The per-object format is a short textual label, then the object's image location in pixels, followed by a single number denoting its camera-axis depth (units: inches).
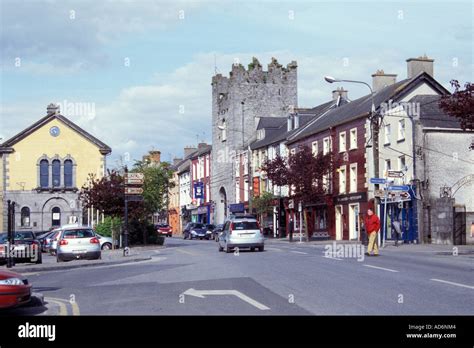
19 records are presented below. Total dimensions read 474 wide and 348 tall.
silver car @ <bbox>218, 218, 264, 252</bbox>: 1317.7
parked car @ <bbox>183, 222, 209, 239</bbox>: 2755.9
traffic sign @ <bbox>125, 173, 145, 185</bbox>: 1354.6
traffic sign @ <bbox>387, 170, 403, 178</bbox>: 1438.2
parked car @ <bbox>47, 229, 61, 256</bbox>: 1589.3
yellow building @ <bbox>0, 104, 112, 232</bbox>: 2581.2
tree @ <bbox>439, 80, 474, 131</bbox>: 1107.9
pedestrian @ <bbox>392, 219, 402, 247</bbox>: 1588.6
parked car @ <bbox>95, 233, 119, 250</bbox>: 1777.8
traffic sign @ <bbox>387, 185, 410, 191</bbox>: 1437.5
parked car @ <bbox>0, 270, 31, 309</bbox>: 475.2
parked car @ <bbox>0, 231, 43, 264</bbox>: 1133.1
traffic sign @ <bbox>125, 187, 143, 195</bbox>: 1348.4
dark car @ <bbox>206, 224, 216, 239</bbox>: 2719.0
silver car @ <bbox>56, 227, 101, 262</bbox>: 1157.1
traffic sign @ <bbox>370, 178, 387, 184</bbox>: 1414.1
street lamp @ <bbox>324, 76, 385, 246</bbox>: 1476.3
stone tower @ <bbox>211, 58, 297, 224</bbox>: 3208.7
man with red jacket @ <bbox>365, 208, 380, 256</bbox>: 1109.6
